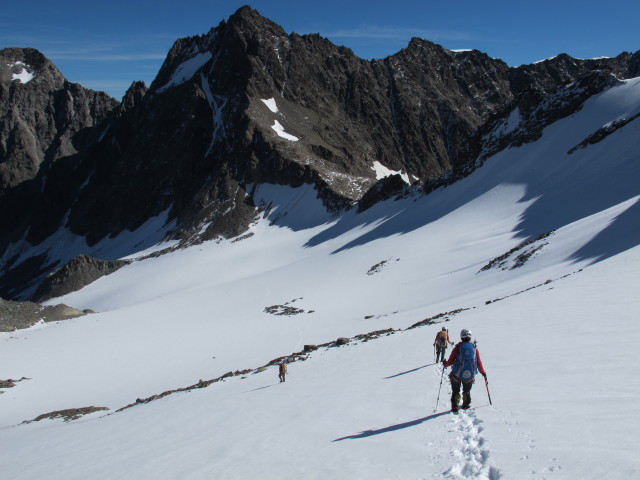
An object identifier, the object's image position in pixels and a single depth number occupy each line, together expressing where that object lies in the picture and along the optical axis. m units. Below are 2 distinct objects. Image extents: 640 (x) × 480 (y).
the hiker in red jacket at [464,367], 8.70
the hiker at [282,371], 16.15
